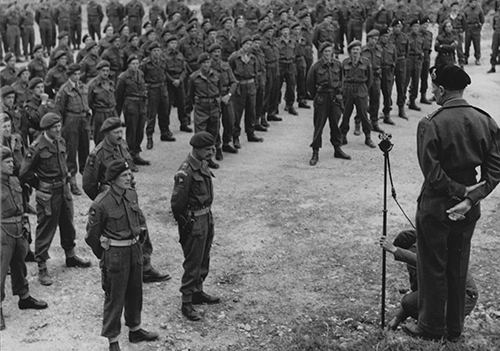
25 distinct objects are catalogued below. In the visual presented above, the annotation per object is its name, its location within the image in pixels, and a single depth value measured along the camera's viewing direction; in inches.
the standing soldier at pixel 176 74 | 534.6
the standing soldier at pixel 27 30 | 868.0
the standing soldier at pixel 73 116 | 421.4
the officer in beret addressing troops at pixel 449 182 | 207.9
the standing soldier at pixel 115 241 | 245.9
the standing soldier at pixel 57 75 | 501.0
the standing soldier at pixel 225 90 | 478.9
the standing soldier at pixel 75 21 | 919.7
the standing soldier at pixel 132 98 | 465.7
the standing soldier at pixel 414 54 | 581.3
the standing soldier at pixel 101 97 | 439.5
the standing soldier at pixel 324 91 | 472.7
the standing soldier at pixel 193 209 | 274.2
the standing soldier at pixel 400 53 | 572.7
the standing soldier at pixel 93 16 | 903.1
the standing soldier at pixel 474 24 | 756.0
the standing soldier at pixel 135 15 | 858.8
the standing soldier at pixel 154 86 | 507.8
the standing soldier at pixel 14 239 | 277.8
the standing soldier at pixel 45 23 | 887.1
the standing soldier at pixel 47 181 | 312.0
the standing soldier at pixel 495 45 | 735.1
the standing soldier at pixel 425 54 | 594.6
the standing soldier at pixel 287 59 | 583.5
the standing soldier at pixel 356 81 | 494.9
